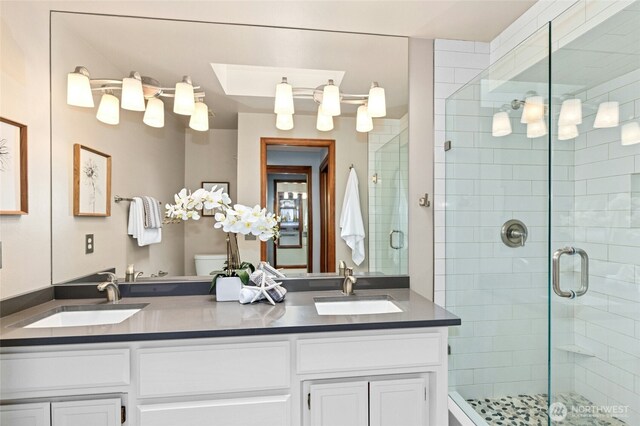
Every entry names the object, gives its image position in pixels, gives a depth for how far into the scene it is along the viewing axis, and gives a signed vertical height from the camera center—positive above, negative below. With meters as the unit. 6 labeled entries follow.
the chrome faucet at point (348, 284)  1.87 -0.43
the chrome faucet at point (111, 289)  1.69 -0.42
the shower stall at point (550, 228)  1.60 -0.10
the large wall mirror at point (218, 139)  1.80 +0.41
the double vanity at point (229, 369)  1.23 -0.64
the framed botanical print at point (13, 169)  1.43 +0.18
